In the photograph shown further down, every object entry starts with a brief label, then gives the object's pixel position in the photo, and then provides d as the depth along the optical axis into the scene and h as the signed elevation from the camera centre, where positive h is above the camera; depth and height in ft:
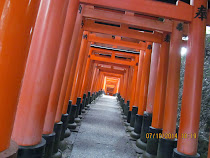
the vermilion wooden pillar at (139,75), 20.50 +2.99
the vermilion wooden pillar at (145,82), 17.13 +1.92
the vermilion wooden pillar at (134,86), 24.23 +1.90
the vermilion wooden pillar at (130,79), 31.06 +3.58
